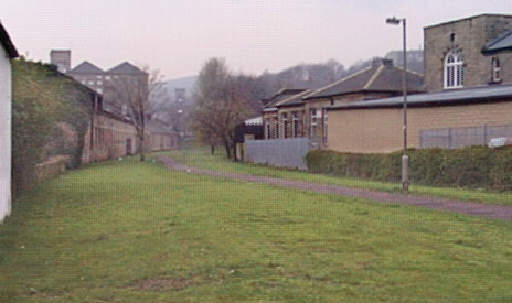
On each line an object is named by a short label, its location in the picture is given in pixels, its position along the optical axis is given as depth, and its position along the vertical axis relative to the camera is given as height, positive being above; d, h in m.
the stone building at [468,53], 40.31 +5.28
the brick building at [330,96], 43.47 +2.96
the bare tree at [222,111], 50.13 +2.40
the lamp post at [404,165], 21.45 -0.69
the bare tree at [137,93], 50.65 +3.84
